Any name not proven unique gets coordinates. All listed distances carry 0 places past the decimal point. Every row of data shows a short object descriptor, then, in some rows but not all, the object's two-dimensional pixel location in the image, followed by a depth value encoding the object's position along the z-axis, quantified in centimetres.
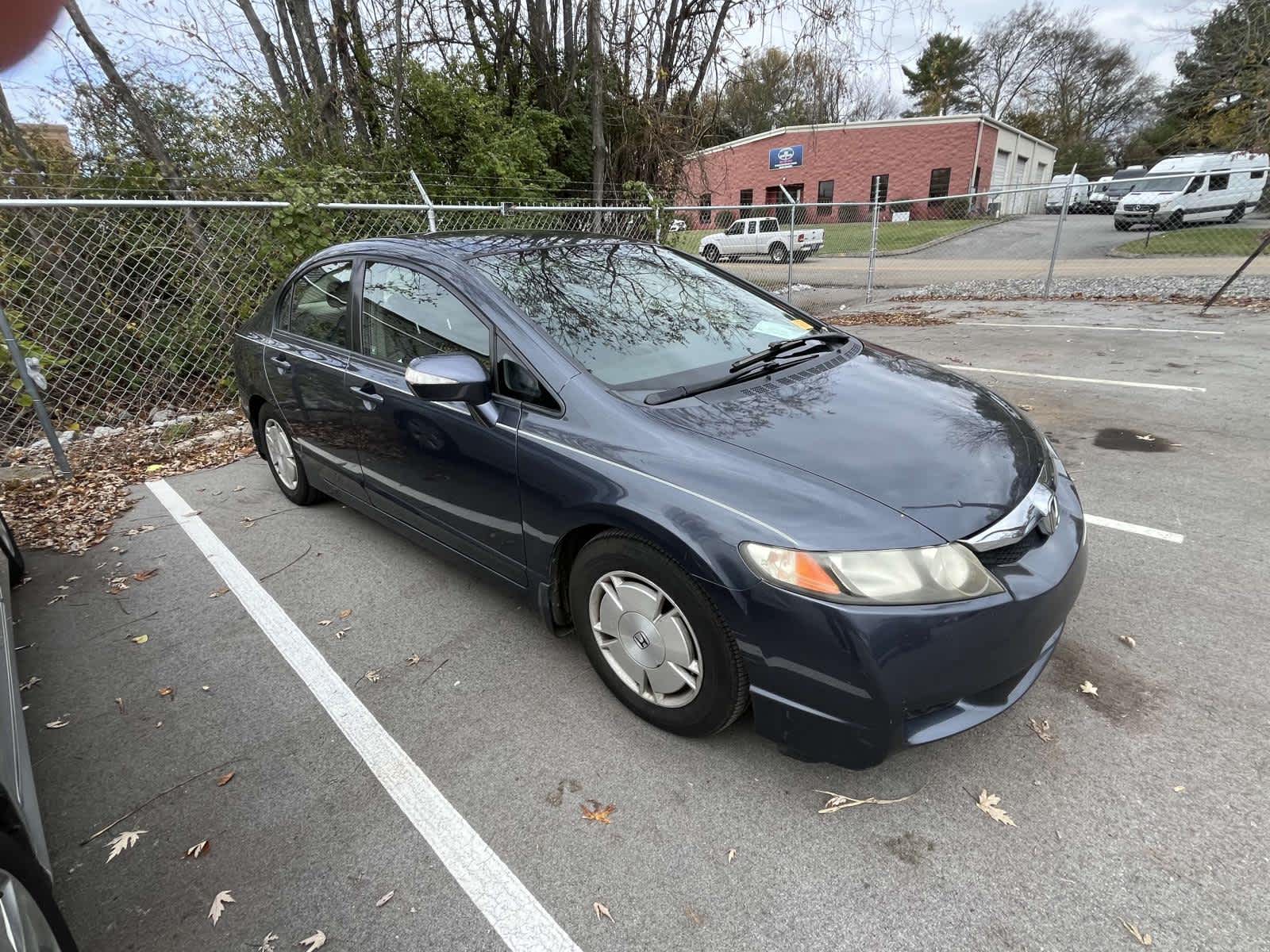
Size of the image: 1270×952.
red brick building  3294
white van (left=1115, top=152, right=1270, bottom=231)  1942
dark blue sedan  178
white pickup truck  2119
